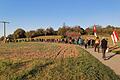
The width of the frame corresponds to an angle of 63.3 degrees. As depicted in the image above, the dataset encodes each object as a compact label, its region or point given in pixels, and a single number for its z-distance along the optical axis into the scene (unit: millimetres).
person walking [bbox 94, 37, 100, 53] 10251
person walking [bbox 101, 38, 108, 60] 7533
